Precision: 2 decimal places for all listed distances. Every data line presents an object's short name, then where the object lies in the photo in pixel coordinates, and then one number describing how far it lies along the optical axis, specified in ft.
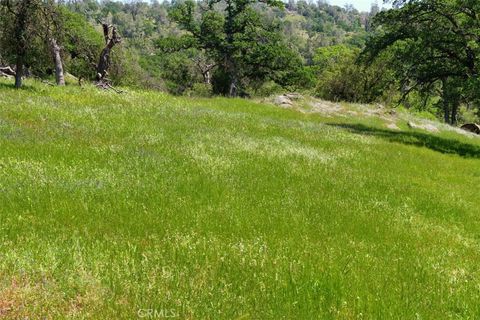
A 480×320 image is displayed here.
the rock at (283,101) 124.98
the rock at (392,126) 112.16
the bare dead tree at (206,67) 250.37
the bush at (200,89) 239.15
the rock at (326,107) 123.44
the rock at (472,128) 147.23
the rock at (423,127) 119.24
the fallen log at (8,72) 127.54
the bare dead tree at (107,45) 108.99
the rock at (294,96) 134.62
